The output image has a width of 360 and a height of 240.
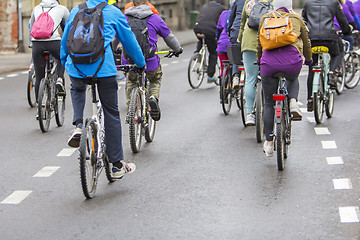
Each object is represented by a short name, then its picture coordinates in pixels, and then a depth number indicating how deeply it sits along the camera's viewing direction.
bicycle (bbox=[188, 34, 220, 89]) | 15.67
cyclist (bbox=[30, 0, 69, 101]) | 11.27
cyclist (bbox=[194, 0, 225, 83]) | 15.62
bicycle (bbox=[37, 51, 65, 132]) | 10.74
